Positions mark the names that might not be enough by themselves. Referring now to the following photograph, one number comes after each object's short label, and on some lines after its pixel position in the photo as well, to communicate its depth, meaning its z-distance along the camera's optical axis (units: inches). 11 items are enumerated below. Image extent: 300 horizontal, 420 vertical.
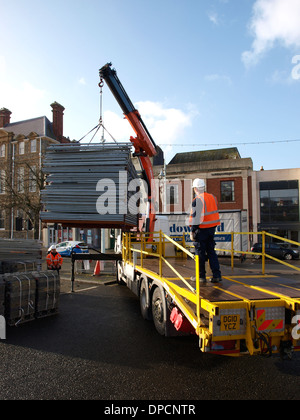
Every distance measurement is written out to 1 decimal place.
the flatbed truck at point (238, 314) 131.9
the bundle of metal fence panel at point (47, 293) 264.1
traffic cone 513.3
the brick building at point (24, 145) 1290.6
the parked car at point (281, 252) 842.2
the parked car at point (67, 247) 828.0
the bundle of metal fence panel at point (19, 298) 238.4
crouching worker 427.2
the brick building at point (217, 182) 1074.1
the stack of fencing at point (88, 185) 254.5
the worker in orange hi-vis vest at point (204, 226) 190.2
